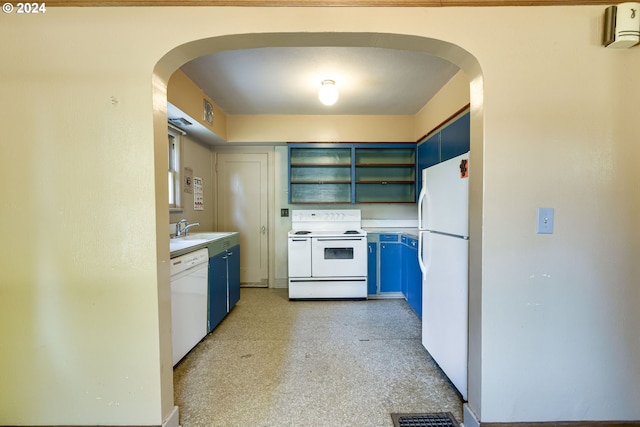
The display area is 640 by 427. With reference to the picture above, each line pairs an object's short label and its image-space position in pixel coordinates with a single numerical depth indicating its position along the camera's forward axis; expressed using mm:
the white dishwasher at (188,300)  1943
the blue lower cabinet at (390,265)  3512
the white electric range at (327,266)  3426
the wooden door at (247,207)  4004
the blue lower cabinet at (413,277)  2857
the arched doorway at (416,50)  1286
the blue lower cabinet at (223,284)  2512
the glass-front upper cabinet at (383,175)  3871
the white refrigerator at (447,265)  1556
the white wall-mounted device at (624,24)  1188
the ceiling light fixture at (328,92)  2566
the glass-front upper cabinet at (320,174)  3859
